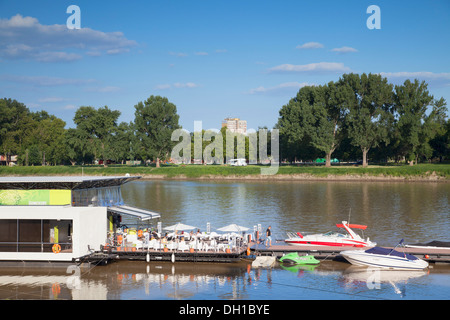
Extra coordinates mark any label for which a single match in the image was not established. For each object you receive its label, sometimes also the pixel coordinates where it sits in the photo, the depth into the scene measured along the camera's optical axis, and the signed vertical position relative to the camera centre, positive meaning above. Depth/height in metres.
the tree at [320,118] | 120.06 +10.55
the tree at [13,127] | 147.00 +10.53
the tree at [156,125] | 132.88 +9.65
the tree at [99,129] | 132.62 +8.47
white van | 141.50 -1.31
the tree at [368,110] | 116.06 +12.06
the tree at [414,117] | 114.44 +9.98
